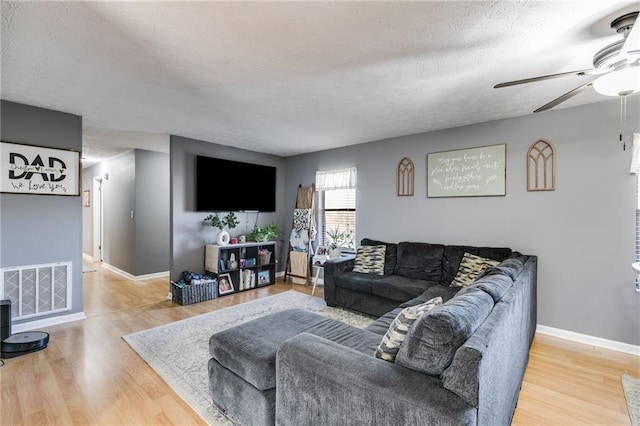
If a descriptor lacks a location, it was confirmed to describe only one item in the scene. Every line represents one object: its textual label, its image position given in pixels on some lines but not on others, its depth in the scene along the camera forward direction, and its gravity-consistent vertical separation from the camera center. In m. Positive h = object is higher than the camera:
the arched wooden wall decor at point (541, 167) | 3.35 +0.52
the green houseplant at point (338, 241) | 5.05 -0.50
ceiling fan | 1.67 +0.83
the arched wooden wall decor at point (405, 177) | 4.44 +0.52
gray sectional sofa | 1.17 -0.75
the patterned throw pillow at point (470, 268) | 3.35 -0.62
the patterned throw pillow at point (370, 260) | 4.12 -0.67
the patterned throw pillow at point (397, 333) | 1.49 -0.61
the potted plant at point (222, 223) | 4.93 -0.20
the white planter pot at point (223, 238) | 4.91 -0.44
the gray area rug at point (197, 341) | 2.21 -1.31
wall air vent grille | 3.18 -0.86
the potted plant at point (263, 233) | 5.40 -0.40
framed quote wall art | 3.69 +0.52
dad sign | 3.13 +0.43
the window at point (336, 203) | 5.14 +0.16
